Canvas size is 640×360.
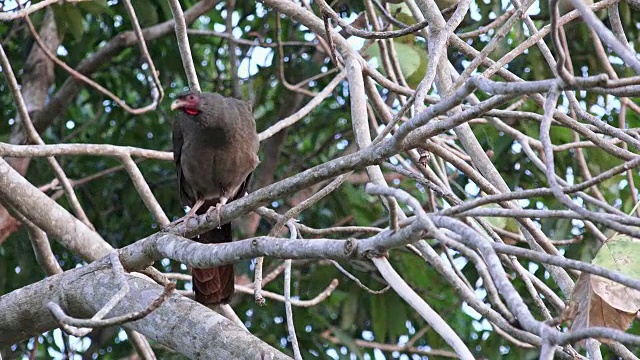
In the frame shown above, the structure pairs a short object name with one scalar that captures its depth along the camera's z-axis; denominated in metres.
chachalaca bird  10.09
